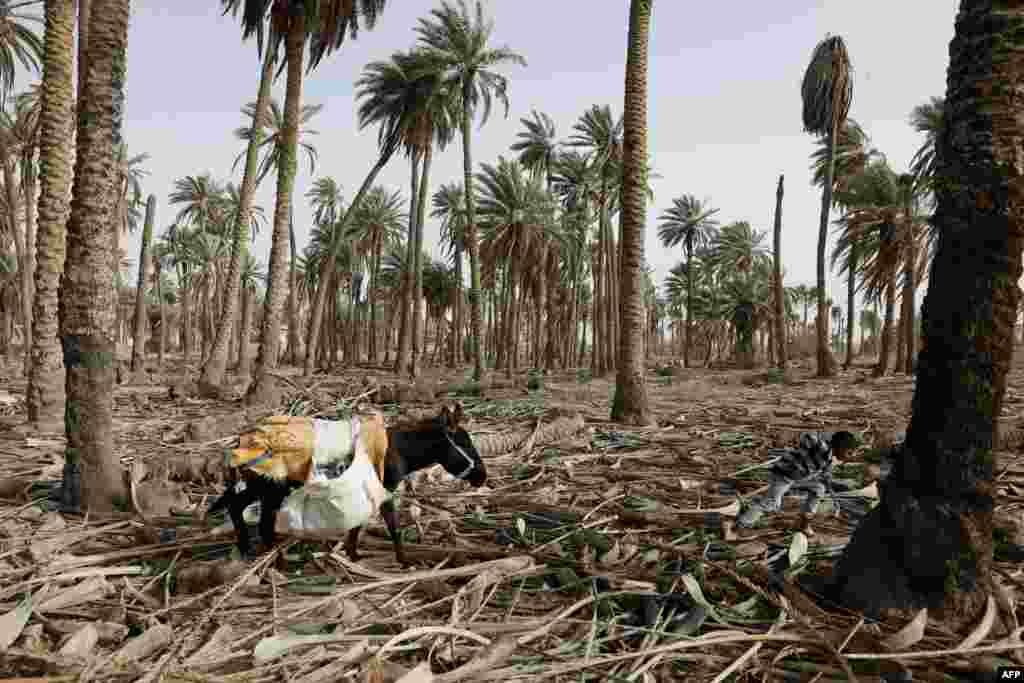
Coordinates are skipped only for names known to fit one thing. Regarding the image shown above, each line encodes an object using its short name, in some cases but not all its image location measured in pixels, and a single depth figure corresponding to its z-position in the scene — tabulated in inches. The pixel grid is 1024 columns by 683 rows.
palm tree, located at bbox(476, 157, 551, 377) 1237.1
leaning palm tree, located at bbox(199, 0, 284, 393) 584.2
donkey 138.9
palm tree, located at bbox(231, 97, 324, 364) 989.2
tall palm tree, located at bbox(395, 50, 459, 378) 906.7
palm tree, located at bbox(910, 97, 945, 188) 905.5
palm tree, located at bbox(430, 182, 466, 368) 1336.1
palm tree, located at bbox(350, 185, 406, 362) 1526.8
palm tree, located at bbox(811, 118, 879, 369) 1120.2
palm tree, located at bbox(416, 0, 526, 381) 882.8
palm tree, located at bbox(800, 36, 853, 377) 884.6
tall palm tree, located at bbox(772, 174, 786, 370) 979.9
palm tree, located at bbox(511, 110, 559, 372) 1309.1
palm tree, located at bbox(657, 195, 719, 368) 1673.2
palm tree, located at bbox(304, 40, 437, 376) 903.7
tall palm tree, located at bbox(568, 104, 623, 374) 1167.6
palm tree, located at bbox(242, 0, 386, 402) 497.4
